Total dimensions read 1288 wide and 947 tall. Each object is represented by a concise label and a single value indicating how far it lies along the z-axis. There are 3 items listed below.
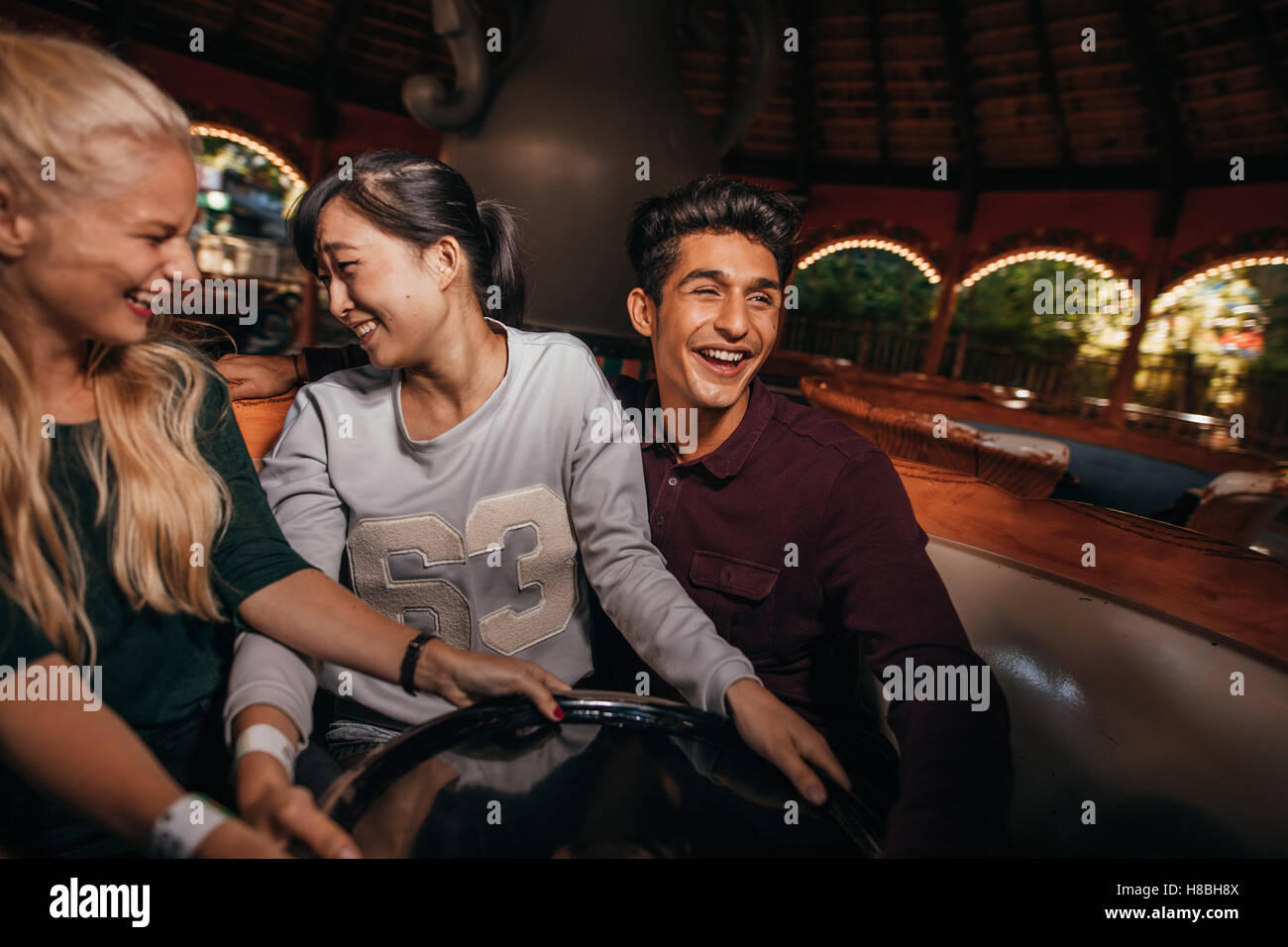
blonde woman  0.52
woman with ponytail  0.82
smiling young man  0.87
